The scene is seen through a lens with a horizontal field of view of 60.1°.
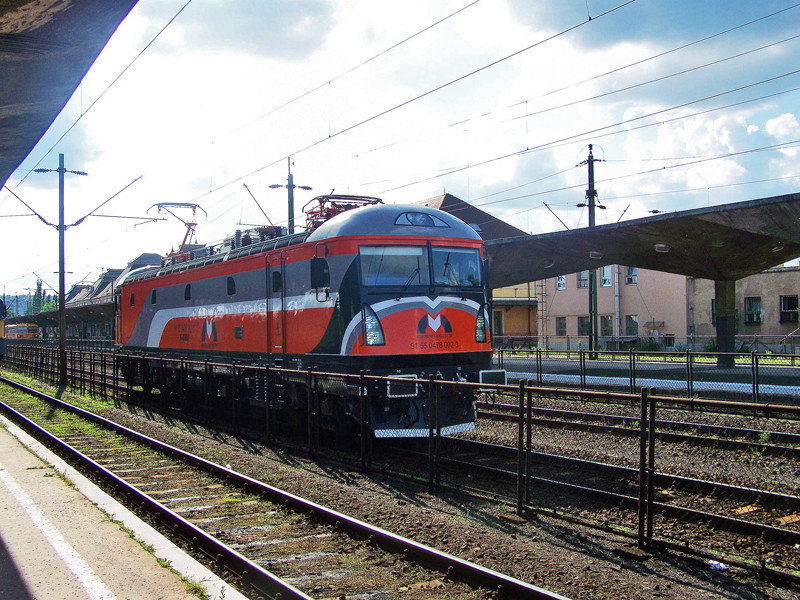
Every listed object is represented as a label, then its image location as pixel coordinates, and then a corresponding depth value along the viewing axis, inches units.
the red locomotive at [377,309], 426.3
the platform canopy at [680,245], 734.5
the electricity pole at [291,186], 1211.2
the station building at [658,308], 1476.4
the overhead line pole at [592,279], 1266.6
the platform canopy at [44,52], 243.6
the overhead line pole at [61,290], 1026.1
